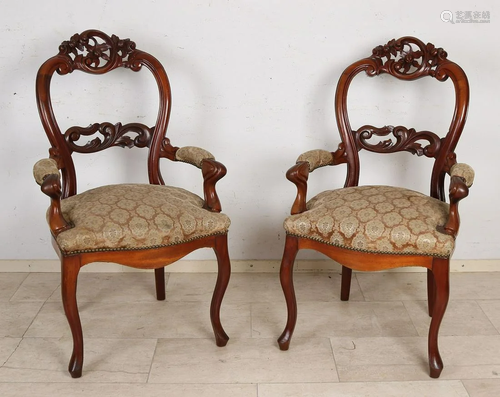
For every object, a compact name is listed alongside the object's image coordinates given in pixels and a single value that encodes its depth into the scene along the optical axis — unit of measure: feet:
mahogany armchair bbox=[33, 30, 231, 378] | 7.27
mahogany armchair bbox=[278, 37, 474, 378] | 7.33
